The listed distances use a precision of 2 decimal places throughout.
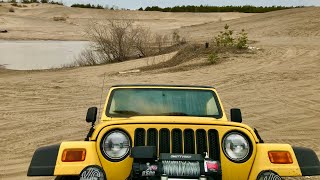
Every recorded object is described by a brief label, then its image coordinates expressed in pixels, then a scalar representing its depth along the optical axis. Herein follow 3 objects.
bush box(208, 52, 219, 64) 22.57
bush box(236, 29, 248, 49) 25.77
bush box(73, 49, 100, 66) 27.00
